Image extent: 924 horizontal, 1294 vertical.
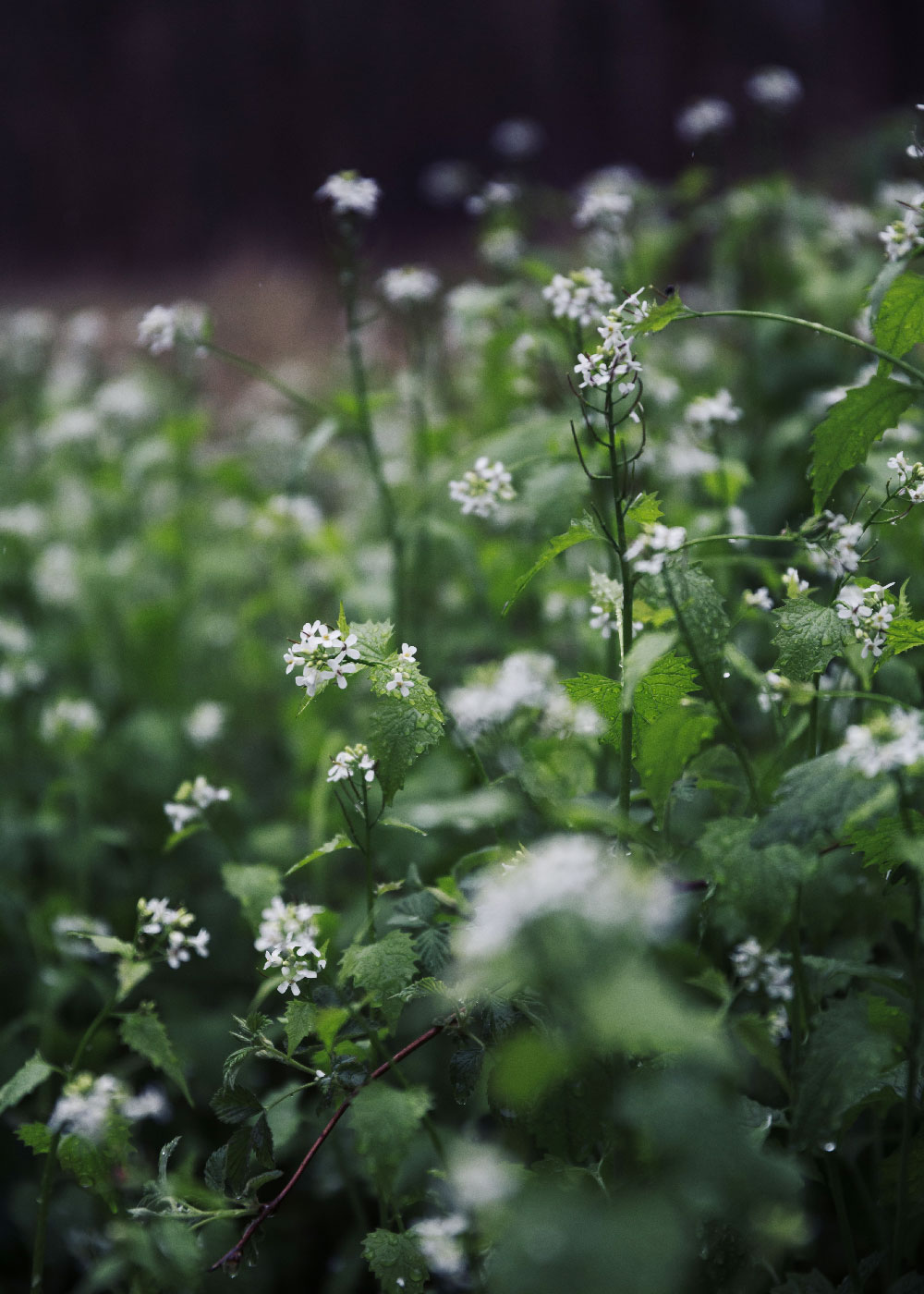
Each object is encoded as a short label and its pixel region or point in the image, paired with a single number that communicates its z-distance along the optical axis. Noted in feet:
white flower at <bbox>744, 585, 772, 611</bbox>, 3.20
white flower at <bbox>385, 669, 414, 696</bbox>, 3.05
